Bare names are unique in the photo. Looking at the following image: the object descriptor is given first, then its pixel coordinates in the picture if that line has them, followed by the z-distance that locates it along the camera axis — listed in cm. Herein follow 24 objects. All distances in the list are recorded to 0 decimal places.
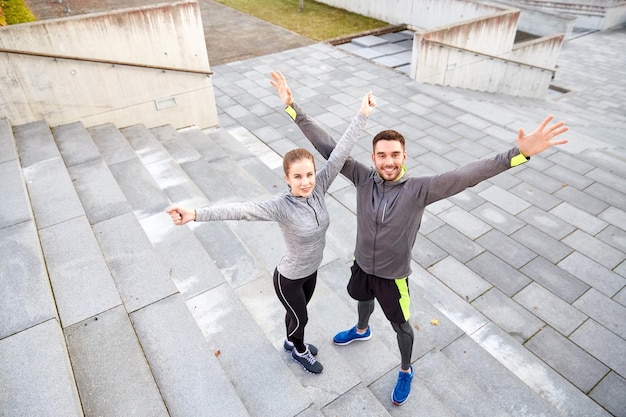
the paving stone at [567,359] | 380
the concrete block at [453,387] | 336
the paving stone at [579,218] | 561
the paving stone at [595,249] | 508
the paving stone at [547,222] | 551
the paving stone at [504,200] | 593
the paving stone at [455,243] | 514
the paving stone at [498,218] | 557
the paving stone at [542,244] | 515
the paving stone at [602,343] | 394
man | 244
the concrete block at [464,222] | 548
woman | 261
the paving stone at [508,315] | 421
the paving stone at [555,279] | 464
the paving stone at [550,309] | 429
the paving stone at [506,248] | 505
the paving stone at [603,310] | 427
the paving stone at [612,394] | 357
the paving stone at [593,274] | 472
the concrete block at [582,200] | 598
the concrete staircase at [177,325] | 276
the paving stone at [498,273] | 471
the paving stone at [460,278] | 463
